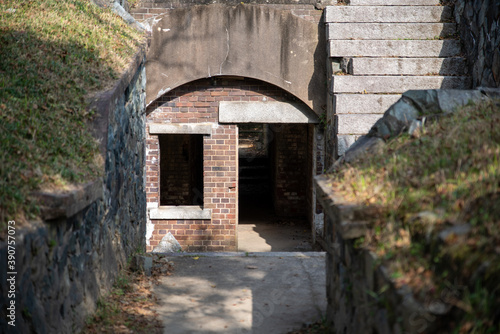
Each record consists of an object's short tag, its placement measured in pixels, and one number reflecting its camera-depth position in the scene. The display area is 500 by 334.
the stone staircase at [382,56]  7.49
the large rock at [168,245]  8.70
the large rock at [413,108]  4.11
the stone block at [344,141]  7.30
